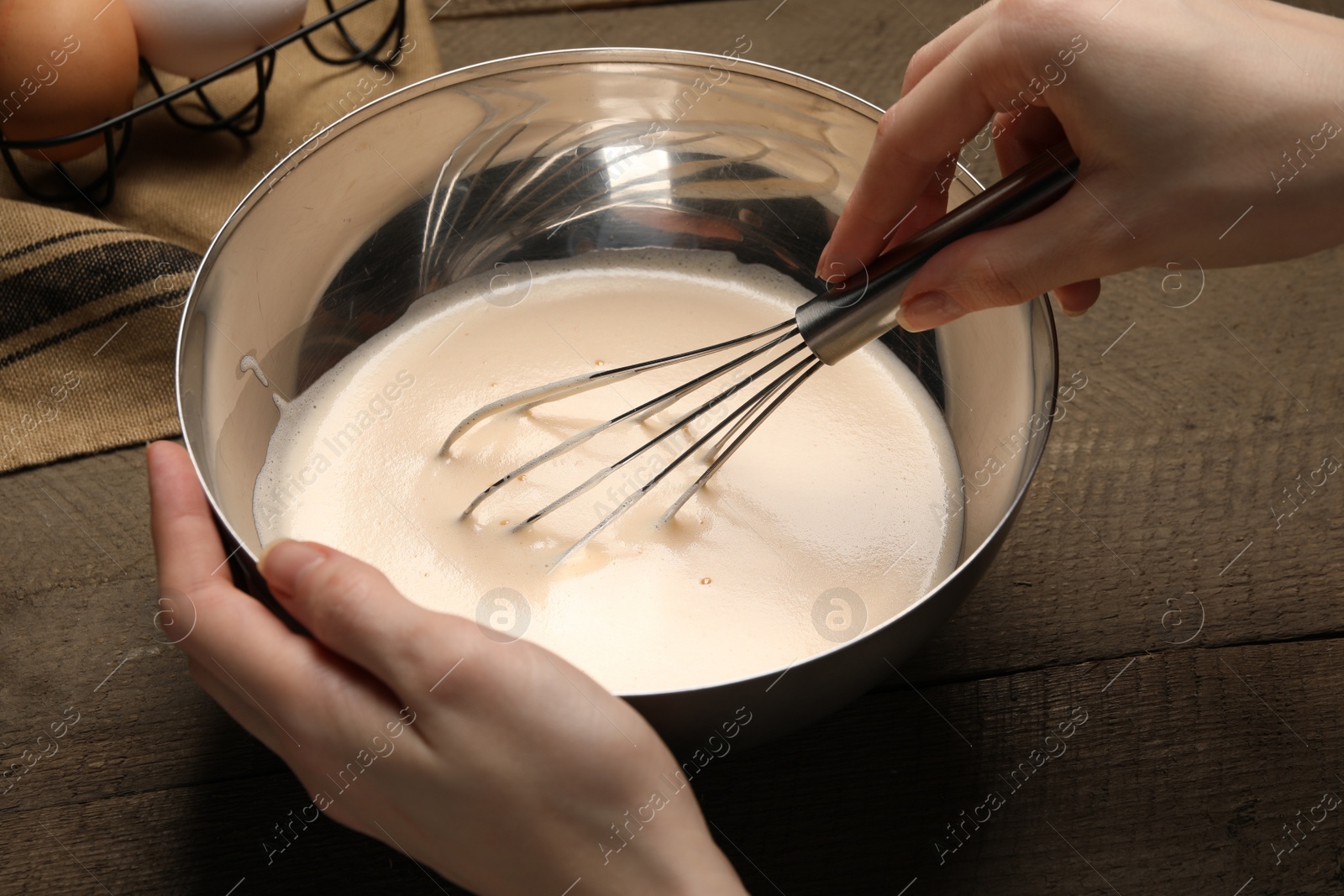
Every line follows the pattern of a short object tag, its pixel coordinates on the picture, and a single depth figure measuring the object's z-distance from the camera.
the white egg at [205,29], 0.73
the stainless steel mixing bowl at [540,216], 0.57
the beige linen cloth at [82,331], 0.66
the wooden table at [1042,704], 0.52
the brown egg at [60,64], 0.68
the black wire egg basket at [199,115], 0.70
